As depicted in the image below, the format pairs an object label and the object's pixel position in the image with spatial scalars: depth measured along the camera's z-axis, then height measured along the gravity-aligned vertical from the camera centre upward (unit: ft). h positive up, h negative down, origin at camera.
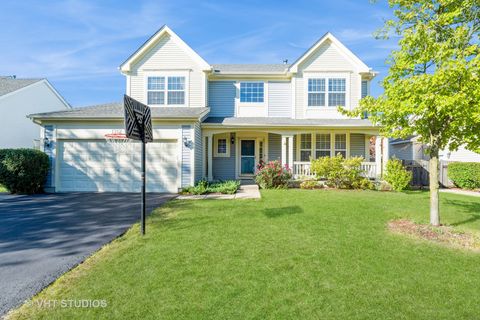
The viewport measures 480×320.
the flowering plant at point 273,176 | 41.24 -2.32
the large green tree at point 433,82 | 17.17 +5.40
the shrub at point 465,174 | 45.32 -1.98
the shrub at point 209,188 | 36.60 -3.86
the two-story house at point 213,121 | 39.29 +6.26
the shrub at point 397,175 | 40.11 -2.00
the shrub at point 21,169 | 35.63 -1.38
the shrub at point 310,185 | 42.22 -3.72
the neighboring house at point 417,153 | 53.11 +2.18
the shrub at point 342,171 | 40.75 -1.45
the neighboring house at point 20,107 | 61.26 +13.06
